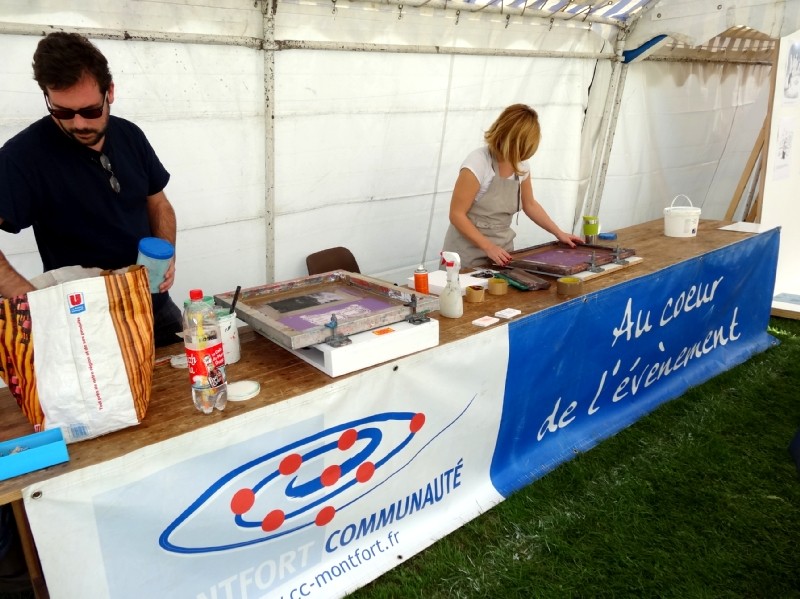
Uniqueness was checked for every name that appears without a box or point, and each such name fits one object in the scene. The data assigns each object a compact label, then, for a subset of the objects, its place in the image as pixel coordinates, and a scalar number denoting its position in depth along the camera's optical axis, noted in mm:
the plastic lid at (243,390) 1567
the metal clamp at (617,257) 2844
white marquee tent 2543
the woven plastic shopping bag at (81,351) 1229
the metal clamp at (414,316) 1874
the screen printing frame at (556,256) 2643
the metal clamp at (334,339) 1682
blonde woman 2703
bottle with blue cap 1589
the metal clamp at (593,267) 2705
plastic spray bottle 2137
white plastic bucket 3473
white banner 1316
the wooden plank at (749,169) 4680
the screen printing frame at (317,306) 1665
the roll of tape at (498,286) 2443
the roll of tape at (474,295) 2352
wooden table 1327
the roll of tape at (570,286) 2379
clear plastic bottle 1431
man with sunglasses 1587
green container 3139
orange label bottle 2100
